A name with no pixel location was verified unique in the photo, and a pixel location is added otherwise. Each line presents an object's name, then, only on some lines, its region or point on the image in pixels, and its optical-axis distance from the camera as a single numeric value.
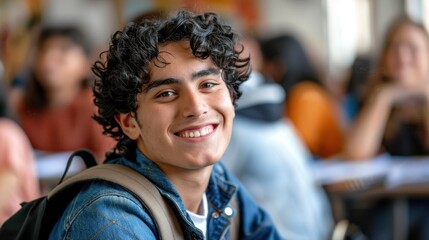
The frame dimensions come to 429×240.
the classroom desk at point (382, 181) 3.79
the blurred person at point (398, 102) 4.19
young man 1.60
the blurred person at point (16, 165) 2.93
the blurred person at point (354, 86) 5.36
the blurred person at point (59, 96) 4.29
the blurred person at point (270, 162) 3.59
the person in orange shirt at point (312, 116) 4.48
